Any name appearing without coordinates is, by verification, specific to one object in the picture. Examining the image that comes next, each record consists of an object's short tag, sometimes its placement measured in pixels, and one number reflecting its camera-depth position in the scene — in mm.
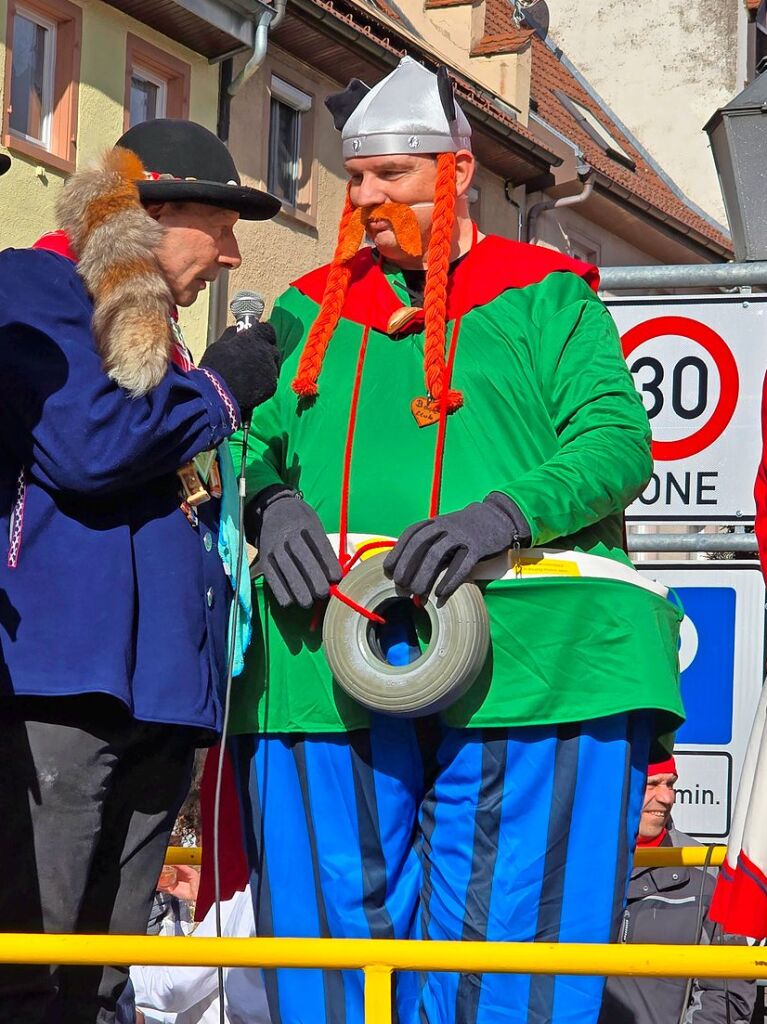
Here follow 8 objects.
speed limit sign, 11281
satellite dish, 49145
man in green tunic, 6400
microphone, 6782
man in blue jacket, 5947
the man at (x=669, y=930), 10230
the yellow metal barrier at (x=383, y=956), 5073
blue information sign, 11084
